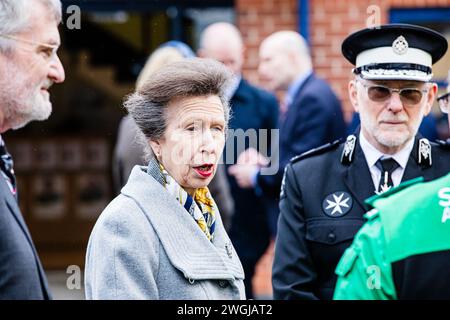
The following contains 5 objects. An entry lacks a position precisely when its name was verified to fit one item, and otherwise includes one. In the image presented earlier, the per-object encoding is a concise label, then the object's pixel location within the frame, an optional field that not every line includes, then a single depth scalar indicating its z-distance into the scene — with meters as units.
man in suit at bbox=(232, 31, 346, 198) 5.82
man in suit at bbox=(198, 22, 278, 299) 6.13
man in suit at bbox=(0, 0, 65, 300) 3.44
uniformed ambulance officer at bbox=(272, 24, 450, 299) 3.68
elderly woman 2.99
